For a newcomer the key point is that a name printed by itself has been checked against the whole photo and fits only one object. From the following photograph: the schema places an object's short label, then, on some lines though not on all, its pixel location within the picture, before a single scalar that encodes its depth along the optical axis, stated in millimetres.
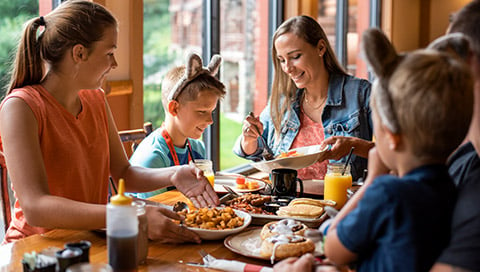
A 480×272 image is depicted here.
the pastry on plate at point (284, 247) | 1343
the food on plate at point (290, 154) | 2223
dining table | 1324
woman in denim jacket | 2660
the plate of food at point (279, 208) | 1651
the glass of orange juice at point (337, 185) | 1905
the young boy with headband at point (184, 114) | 2373
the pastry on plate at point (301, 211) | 1656
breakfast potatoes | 1552
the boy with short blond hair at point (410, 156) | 948
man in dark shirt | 970
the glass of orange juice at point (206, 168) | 2084
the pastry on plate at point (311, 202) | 1761
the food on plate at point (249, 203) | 1760
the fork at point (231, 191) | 1973
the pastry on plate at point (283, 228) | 1443
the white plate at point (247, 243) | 1394
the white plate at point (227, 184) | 2104
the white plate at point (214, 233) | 1506
